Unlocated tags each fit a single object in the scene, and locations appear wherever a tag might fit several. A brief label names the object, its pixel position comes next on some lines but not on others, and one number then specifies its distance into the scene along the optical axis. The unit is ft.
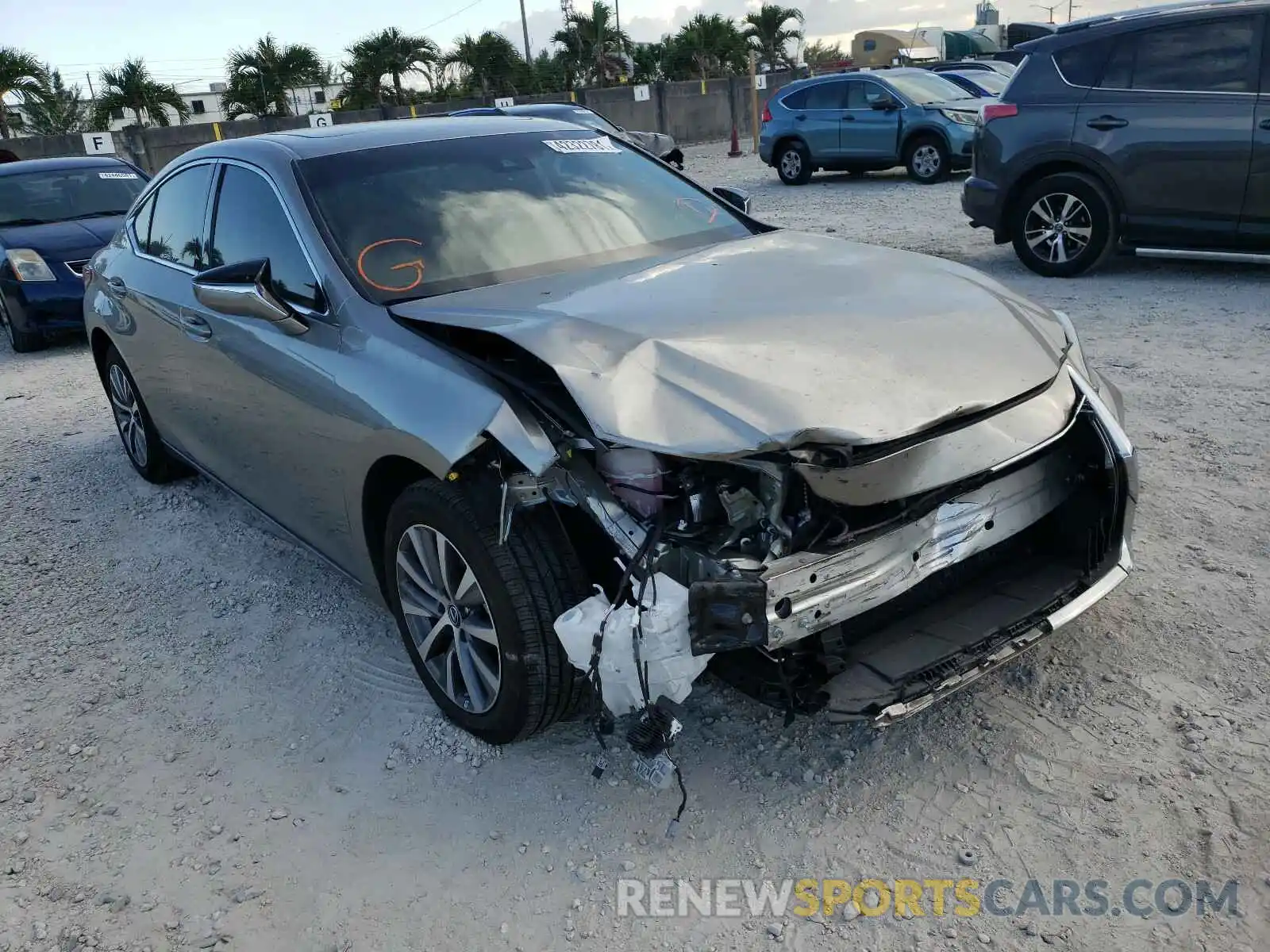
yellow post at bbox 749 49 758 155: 69.62
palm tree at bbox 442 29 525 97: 119.03
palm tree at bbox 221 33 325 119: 103.60
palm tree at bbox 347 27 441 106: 111.04
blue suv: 47.01
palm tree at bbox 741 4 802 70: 143.13
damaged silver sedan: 7.85
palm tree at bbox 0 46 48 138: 91.30
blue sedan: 28.73
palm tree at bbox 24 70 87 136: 94.22
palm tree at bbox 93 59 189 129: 97.86
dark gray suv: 23.17
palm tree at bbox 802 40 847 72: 171.01
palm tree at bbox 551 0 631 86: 132.05
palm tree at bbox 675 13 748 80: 137.08
